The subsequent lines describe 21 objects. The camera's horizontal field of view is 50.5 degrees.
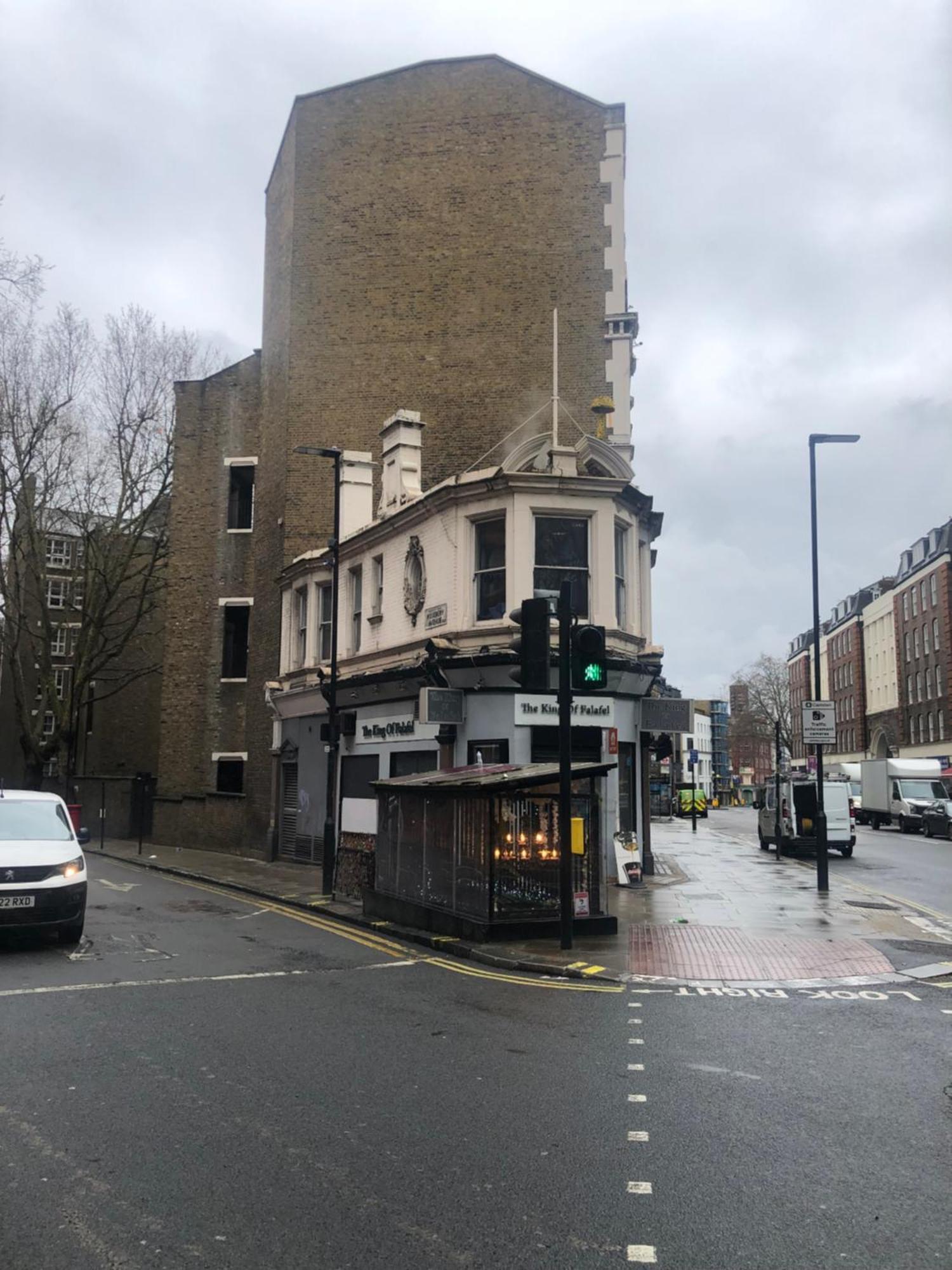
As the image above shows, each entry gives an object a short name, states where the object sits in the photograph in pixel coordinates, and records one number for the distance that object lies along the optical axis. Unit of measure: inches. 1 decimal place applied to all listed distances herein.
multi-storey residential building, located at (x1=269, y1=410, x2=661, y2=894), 745.0
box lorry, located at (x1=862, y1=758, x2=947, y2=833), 1737.2
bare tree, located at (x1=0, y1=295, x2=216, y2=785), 1315.2
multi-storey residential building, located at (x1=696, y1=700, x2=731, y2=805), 7534.5
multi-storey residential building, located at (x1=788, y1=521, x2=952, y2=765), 2659.9
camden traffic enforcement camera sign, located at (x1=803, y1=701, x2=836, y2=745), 738.2
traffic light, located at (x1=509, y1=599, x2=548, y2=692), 443.5
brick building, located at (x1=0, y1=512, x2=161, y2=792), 1576.0
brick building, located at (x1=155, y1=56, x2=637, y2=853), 1069.1
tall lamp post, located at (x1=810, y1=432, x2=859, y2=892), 710.5
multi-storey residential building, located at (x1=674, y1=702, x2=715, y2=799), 6156.5
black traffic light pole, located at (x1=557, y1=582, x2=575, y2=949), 445.1
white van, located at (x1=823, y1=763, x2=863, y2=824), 2052.2
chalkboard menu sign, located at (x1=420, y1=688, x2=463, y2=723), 732.0
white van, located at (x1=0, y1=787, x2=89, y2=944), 421.4
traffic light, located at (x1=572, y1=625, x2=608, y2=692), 442.9
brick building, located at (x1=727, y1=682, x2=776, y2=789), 3895.2
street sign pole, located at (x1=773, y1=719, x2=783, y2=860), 1120.8
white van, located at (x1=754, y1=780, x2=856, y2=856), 1138.0
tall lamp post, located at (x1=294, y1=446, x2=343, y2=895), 698.8
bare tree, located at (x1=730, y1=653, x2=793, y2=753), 3668.8
